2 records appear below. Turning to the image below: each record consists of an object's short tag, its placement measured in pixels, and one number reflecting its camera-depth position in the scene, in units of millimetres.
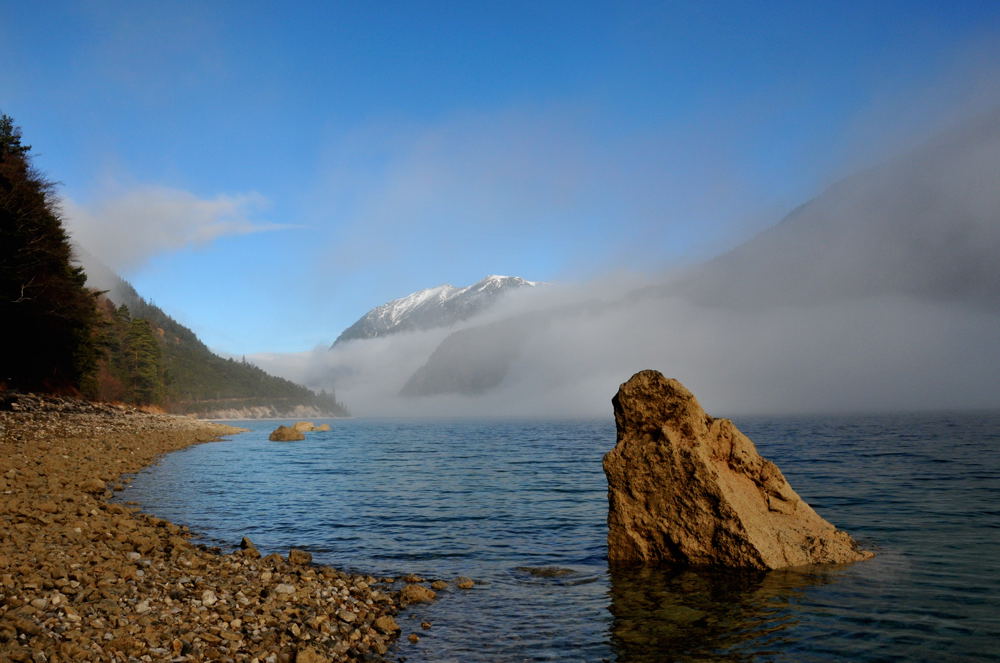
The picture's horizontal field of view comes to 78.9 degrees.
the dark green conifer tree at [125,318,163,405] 114562
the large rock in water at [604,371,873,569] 14461
